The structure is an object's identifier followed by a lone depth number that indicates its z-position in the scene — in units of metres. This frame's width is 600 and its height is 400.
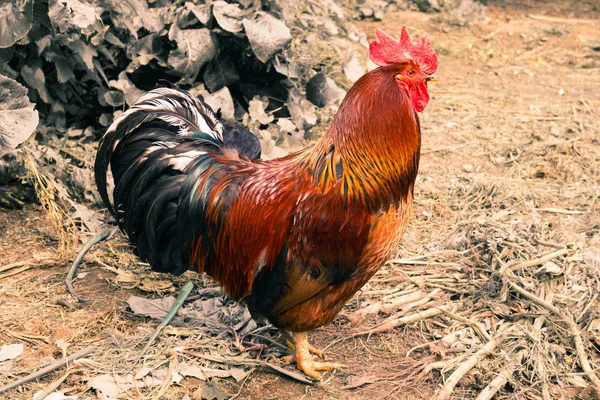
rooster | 3.40
